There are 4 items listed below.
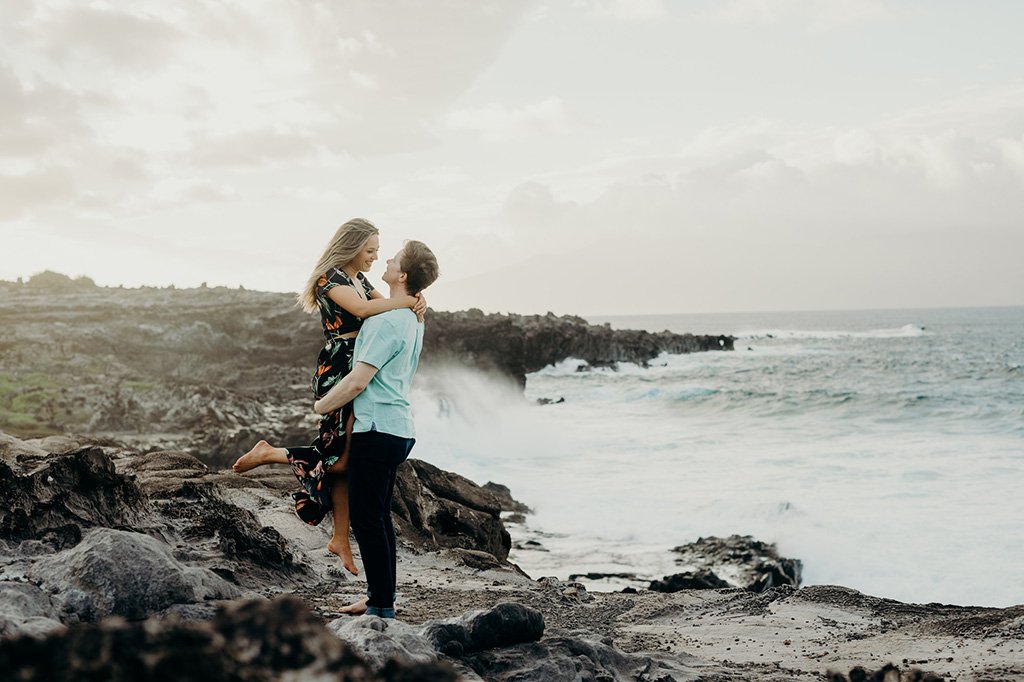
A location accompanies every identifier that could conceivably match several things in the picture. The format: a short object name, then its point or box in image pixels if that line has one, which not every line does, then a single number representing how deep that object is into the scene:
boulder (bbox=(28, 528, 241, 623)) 4.02
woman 4.35
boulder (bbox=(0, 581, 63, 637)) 2.97
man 4.19
